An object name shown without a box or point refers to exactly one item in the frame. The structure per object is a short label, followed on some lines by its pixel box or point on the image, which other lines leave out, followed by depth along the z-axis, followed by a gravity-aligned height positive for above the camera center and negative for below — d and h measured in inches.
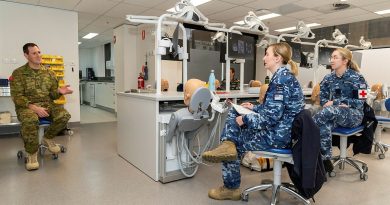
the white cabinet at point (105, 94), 311.1 -15.0
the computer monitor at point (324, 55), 183.2 +19.2
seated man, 119.1 -8.8
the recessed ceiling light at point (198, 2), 197.3 +59.6
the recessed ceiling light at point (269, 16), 233.5 +59.4
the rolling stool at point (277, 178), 76.0 -29.9
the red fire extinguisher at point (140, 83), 168.2 -0.4
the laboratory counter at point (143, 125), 103.1 -18.3
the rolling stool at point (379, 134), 134.3 -29.9
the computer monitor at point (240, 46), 128.1 +18.0
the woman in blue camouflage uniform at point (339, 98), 102.0 -6.7
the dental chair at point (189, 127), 89.4 -15.7
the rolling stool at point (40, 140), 127.6 -29.8
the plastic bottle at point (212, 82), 123.3 +0.3
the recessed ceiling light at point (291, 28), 268.7 +59.5
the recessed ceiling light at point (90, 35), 326.0 +58.6
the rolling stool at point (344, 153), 109.1 -31.0
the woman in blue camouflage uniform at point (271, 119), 74.0 -10.3
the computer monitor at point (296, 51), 164.4 +19.6
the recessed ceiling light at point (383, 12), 216.0 +58.3
